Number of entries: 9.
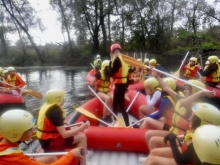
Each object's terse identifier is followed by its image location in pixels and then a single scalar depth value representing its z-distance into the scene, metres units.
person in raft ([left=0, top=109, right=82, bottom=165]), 1.62
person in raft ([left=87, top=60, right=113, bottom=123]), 4.56
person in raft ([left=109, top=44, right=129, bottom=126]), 3.78
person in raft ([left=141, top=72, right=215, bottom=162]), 2.37
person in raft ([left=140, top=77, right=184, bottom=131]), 2.88
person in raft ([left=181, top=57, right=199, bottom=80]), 7.18
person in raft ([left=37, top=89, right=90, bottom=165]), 2.38
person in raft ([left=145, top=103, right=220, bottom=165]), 1.73
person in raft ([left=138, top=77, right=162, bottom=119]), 3.36
